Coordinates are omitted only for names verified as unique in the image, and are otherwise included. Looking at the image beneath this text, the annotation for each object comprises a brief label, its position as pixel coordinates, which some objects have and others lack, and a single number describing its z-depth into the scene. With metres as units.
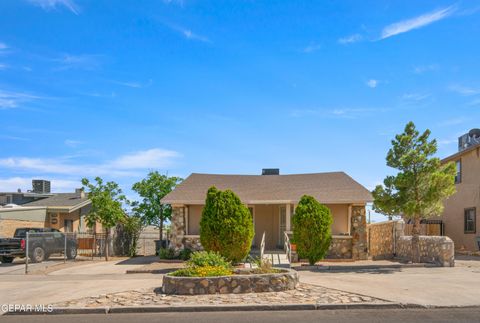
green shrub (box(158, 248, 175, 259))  21.53
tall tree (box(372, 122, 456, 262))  18.25
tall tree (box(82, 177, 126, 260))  25.60
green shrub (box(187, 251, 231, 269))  12.69
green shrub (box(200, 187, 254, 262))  17.47
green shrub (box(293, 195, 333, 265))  18.09
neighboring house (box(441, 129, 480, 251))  26.38
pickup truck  21.95
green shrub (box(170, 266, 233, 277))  11.95
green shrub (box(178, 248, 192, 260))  21.16
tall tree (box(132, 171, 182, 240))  28.42
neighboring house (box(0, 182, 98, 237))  29.16
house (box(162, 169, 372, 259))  21.22
